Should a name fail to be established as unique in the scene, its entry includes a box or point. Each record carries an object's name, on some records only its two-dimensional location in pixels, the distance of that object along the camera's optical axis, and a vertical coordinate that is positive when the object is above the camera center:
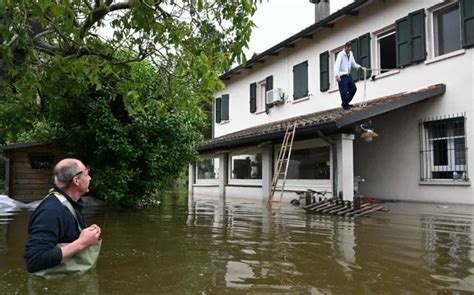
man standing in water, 3.20 -0.29
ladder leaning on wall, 13.41 +0.97
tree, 6.44 +1.83
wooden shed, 15.50 +0.39
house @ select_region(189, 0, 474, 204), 11.94 +2.00
